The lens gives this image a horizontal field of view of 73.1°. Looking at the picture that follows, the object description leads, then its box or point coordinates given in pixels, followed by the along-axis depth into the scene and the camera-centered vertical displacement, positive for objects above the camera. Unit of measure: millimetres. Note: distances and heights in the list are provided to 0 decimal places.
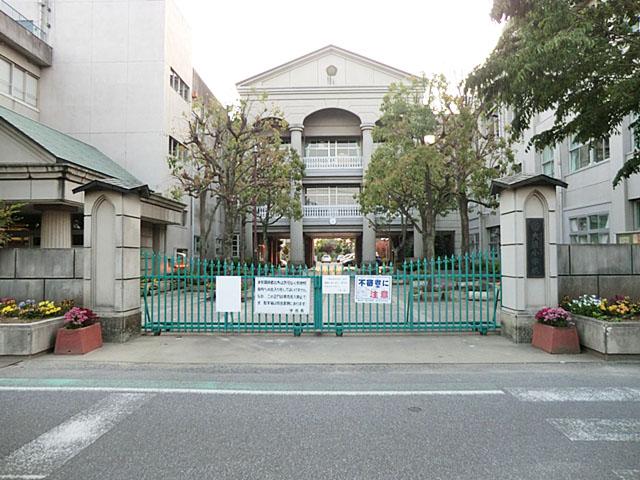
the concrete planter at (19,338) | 7344 -1379
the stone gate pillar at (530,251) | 8469 +58
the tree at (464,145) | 17266 +4578
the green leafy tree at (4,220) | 9211 +826
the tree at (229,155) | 17992 +4526
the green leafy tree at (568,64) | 8180 +3874
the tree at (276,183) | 20828 +3999
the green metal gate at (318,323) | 9211 -1480
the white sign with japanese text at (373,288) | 9180 -703
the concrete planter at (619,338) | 7027 -1383
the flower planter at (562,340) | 7570 -1524
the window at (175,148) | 23116 +6062
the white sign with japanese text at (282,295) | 9188 -835
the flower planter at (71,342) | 7656 -1501
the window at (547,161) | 22784 +4964
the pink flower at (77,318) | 7867 -1106
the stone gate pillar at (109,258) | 8688 -17
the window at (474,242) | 32041 +926
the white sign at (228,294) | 9234 -810
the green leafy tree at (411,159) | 17578 +4158
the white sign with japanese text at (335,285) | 9016 -621
